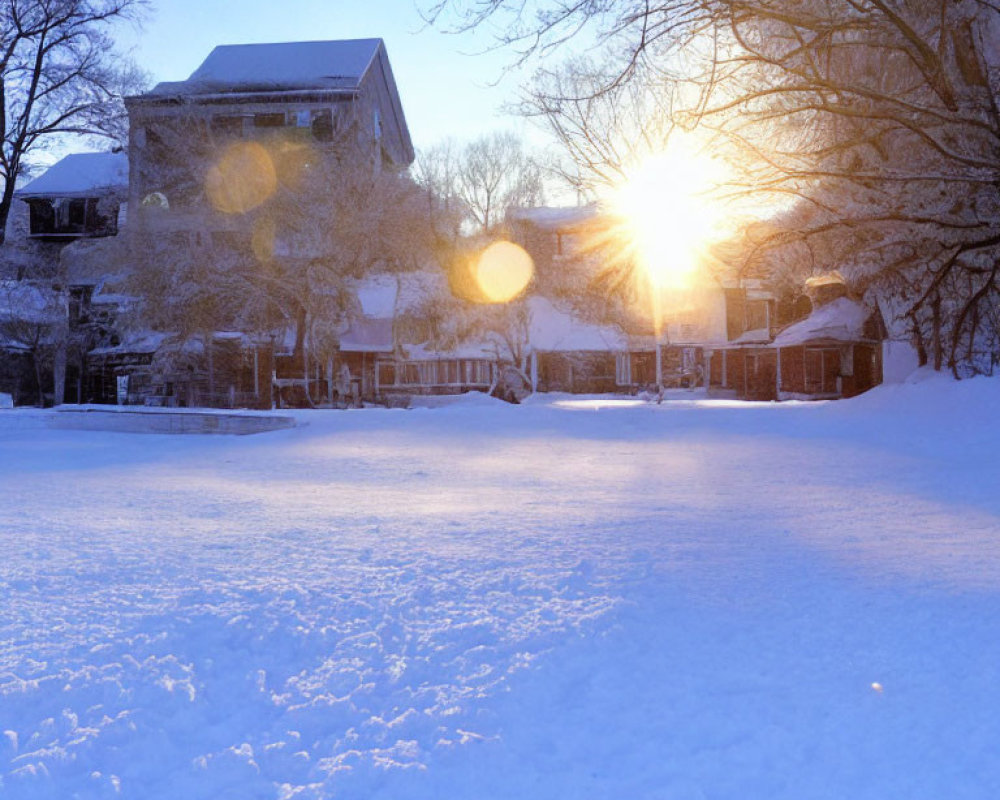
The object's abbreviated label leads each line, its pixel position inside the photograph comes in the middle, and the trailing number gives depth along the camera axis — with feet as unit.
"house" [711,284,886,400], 90.74
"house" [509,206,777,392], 110.11
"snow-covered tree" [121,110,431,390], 74.49
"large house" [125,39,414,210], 93.97
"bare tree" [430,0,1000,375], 24.67
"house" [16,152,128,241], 106.32
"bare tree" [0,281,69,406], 93.91
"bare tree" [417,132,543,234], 134.21
